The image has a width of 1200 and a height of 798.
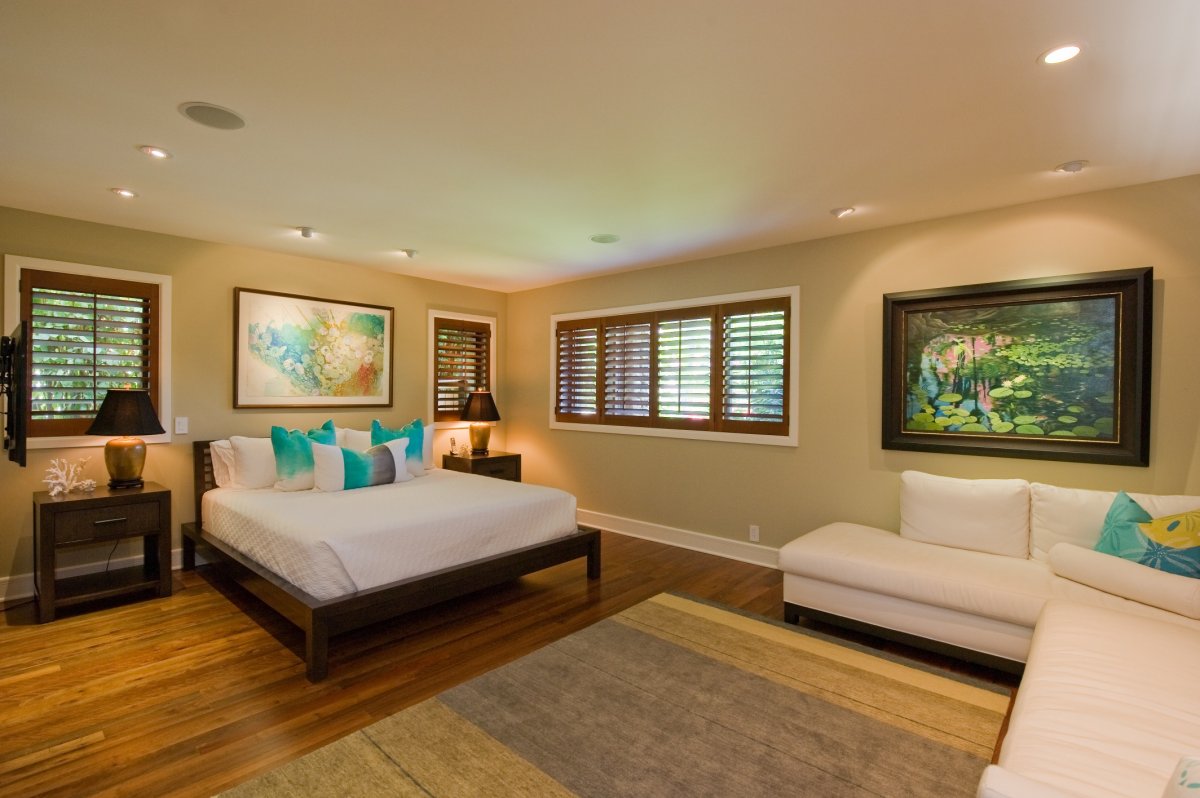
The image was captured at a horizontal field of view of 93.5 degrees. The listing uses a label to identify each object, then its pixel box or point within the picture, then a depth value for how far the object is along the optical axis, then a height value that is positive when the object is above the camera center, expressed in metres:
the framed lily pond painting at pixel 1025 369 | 3.01 +0.19
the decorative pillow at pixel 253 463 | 4.14 -0.52
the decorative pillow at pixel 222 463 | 4.18 -0.53
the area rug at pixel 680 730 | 1.94 -1.32
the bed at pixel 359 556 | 2.81 -0.97
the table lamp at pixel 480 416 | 5.69 -0.21
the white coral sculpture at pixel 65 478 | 3.53 -0.57
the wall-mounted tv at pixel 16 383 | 3.02 +0.04
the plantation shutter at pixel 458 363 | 5.81 +0.34
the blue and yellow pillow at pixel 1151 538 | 2.47 -0.62
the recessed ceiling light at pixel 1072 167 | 2.75 +1.16
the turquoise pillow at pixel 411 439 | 4.73 -0.38
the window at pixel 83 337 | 3.63 +0.37
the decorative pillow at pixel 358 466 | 4.07 -0.55
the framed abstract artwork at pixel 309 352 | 4.51 +0.36
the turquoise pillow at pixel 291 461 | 4.10 -0.50
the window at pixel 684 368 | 4.41 +0.26
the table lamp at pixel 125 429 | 3.56 -0.24
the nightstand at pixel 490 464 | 5.44 -0.69
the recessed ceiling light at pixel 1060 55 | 1.85 +1.15
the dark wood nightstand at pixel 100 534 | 3.27 -0.88
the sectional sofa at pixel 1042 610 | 1.51 -0.89
